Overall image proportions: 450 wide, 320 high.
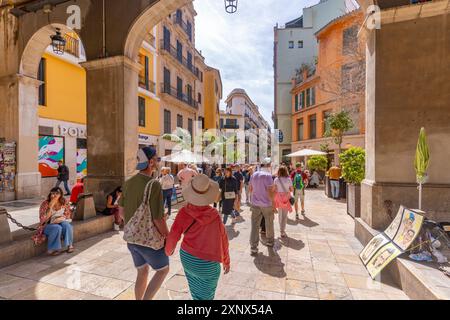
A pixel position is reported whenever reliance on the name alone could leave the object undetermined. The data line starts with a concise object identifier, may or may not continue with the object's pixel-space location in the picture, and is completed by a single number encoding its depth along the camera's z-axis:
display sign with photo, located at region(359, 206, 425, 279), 3.39
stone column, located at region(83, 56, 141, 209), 6.33
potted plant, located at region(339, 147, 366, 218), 6.94
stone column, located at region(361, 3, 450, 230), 4.28
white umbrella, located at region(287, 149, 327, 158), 15.66
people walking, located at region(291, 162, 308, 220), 7.56
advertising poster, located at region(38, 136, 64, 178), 11.47
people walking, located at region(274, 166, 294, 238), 5.51
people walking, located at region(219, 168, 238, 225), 6.31
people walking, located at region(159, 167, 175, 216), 7.38
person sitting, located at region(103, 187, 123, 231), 5.82
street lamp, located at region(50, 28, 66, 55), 7.03
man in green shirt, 2.55
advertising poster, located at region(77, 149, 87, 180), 13.53
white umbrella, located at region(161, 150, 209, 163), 13.04
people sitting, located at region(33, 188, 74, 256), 4.22
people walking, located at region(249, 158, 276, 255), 4.56
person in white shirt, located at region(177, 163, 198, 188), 6.34
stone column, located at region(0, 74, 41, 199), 8.71
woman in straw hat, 2.25
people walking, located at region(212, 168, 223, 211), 8.65
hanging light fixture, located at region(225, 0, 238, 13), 5.67
